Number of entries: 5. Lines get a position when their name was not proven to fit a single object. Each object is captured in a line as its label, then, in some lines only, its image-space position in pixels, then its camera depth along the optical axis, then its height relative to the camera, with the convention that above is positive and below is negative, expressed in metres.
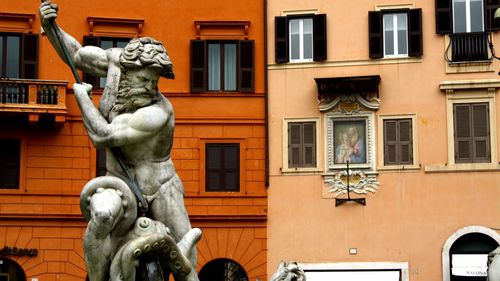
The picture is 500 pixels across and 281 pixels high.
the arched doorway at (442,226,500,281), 38.00 -1.38
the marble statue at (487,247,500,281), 11.50 -0.59
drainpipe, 40.50 +3.48
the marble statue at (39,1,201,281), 9.62 +0.34
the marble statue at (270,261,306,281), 11.80 -0.66
